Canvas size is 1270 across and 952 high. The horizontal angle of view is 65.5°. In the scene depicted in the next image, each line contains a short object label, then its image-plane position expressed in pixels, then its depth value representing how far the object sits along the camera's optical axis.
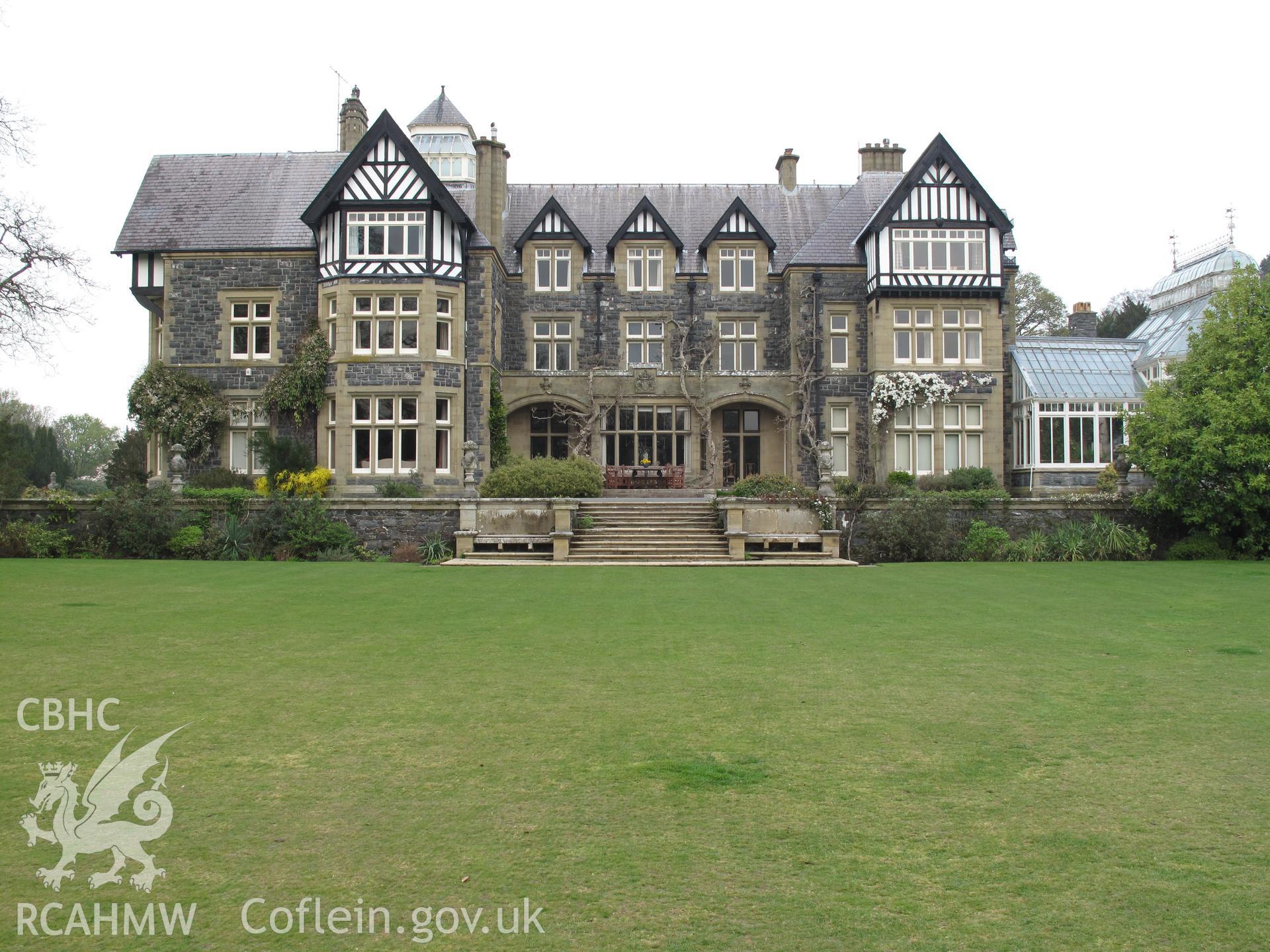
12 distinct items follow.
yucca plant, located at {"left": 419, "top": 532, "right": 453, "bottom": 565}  20.86
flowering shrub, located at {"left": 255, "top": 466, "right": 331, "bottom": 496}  25.55
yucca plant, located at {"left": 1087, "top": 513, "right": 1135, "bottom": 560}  21.28
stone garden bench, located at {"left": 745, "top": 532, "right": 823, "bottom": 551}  21.05
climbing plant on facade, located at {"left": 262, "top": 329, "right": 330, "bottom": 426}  27.16
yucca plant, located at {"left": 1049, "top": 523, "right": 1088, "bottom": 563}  20.94
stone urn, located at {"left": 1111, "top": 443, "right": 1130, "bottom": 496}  22.45
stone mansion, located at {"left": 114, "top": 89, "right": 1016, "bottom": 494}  26.95
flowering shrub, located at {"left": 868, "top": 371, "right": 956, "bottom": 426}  28.77
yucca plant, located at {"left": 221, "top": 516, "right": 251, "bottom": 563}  20.46
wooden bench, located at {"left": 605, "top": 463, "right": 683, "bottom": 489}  28.91
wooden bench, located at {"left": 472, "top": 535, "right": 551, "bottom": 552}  20.94
